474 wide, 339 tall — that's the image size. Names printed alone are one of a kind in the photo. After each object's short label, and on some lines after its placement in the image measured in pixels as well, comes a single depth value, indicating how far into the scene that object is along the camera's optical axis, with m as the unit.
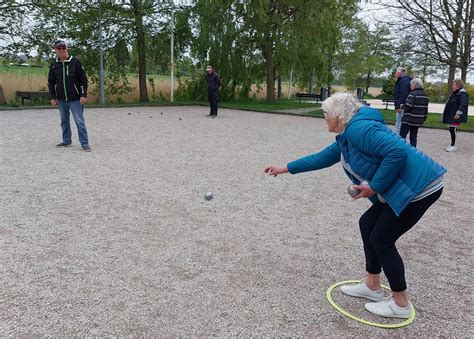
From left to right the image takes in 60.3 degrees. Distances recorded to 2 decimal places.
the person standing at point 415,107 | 9.05
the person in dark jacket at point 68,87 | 8.03
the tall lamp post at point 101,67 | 19.27
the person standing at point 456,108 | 9.55
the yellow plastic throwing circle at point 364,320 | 2.81
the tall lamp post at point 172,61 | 21.19
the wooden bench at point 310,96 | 27.38
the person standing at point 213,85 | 15.38
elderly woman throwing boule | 2.45
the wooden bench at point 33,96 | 18.02
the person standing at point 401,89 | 10.69
